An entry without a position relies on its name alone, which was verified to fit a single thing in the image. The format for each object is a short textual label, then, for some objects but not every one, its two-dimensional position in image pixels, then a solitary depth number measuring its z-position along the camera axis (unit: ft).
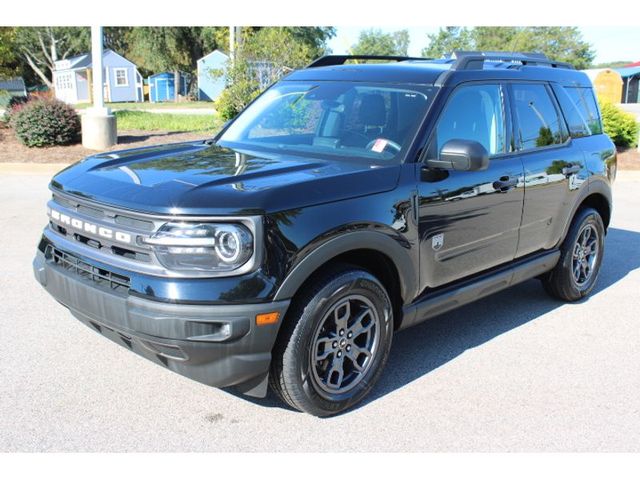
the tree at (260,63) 50.19
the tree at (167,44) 152.76
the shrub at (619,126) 51.24
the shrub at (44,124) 46.65
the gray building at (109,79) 171.32
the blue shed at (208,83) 153.95
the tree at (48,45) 191.01
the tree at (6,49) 54.85
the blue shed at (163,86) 179.01
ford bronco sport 10.02
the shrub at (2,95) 119.46
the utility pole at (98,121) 46.55
